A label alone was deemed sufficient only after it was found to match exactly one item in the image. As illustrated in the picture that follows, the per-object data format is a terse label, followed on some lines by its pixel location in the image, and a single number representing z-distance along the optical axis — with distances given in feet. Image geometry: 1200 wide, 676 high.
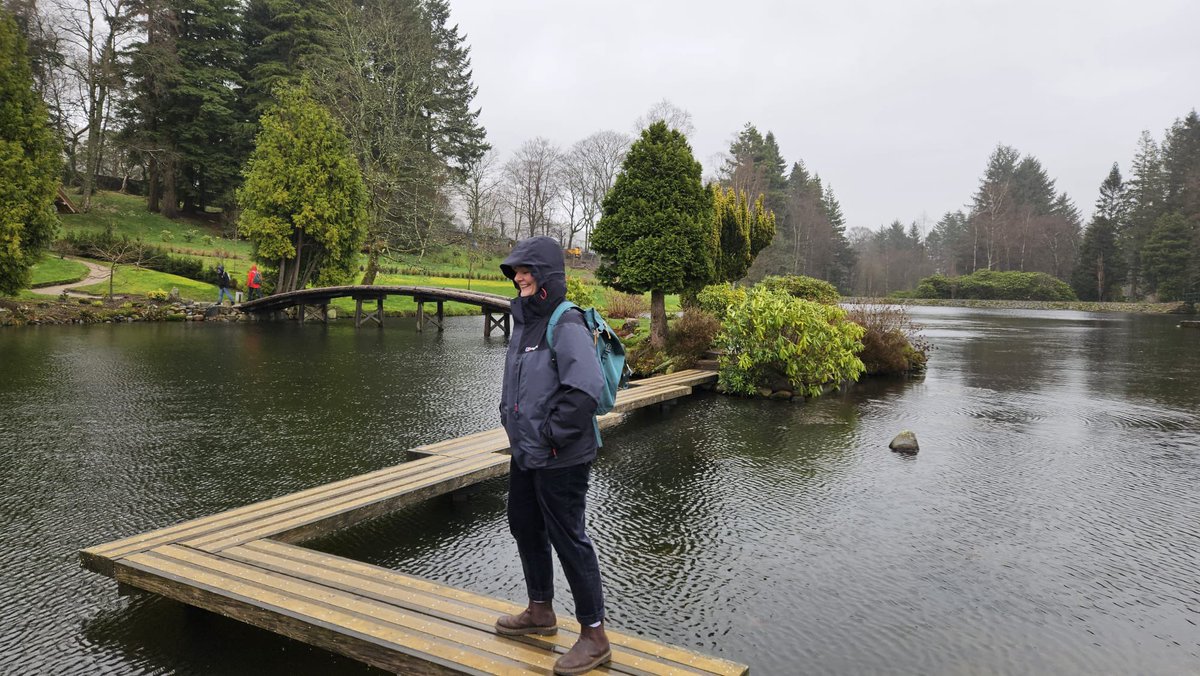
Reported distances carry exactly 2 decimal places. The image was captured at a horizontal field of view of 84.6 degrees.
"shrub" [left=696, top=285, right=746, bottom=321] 50.42
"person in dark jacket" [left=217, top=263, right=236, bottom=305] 82.84
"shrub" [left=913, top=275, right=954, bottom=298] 211.20
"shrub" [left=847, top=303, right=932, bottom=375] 49.85
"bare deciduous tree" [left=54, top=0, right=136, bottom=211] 119.03
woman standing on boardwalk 9.77
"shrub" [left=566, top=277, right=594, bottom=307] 49.98
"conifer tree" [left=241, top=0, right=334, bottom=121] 134.72
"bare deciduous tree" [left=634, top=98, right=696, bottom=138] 181.98
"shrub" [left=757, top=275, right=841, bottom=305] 62.54
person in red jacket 84.79
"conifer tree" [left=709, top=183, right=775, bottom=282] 59.50
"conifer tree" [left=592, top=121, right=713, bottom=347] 46.26
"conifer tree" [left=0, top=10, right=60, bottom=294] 62.64
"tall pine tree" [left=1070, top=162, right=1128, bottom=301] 187.52
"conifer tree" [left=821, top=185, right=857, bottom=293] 244.83
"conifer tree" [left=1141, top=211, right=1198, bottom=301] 162.91
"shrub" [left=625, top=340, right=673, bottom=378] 45.08
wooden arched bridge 69.97
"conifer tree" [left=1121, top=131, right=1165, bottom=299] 184.75
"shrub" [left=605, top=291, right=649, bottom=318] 73.31
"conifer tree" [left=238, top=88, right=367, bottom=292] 83.35
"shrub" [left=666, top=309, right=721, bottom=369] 46.48
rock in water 27.22
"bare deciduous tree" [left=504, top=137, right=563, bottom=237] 210.18
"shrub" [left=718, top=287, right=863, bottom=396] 39.17
